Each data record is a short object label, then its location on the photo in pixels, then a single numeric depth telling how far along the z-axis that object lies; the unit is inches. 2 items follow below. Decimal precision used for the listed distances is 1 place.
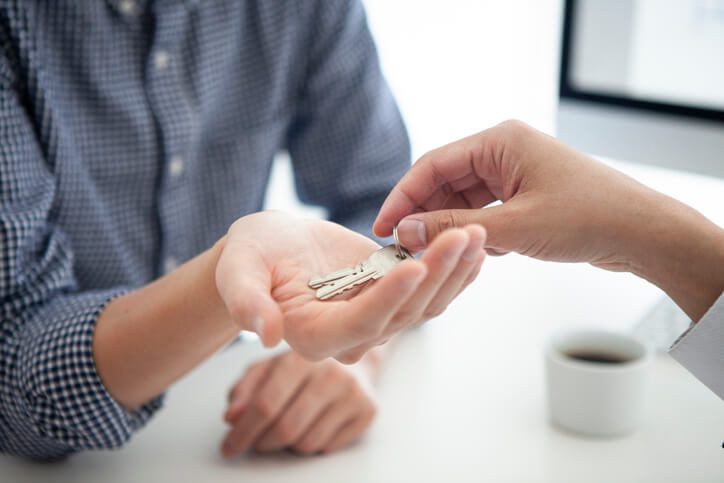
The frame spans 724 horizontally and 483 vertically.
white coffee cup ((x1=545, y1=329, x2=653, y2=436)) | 25.0
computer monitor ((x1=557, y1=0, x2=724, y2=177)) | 32.1
